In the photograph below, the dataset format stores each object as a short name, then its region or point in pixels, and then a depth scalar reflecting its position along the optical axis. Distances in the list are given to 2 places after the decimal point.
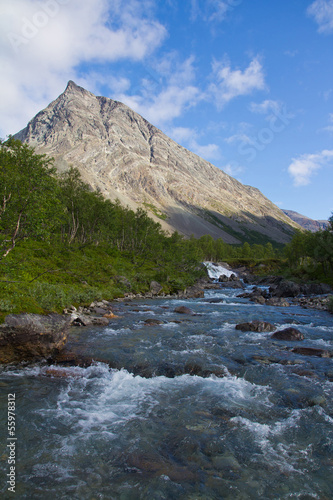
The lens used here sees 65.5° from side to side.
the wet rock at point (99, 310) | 24.93
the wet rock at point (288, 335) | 18.20
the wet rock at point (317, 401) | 9.48
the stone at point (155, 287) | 42.78
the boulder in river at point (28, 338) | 12.04
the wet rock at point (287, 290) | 49.52
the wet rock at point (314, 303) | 34.74
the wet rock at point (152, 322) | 21.55
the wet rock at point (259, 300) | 40.12
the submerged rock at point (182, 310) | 27.94
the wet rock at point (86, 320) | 19.80
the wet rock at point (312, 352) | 14.66
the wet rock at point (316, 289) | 50.87
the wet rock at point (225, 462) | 6.43
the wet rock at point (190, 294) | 44.52
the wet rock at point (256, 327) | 20.66
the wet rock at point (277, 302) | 37.62
